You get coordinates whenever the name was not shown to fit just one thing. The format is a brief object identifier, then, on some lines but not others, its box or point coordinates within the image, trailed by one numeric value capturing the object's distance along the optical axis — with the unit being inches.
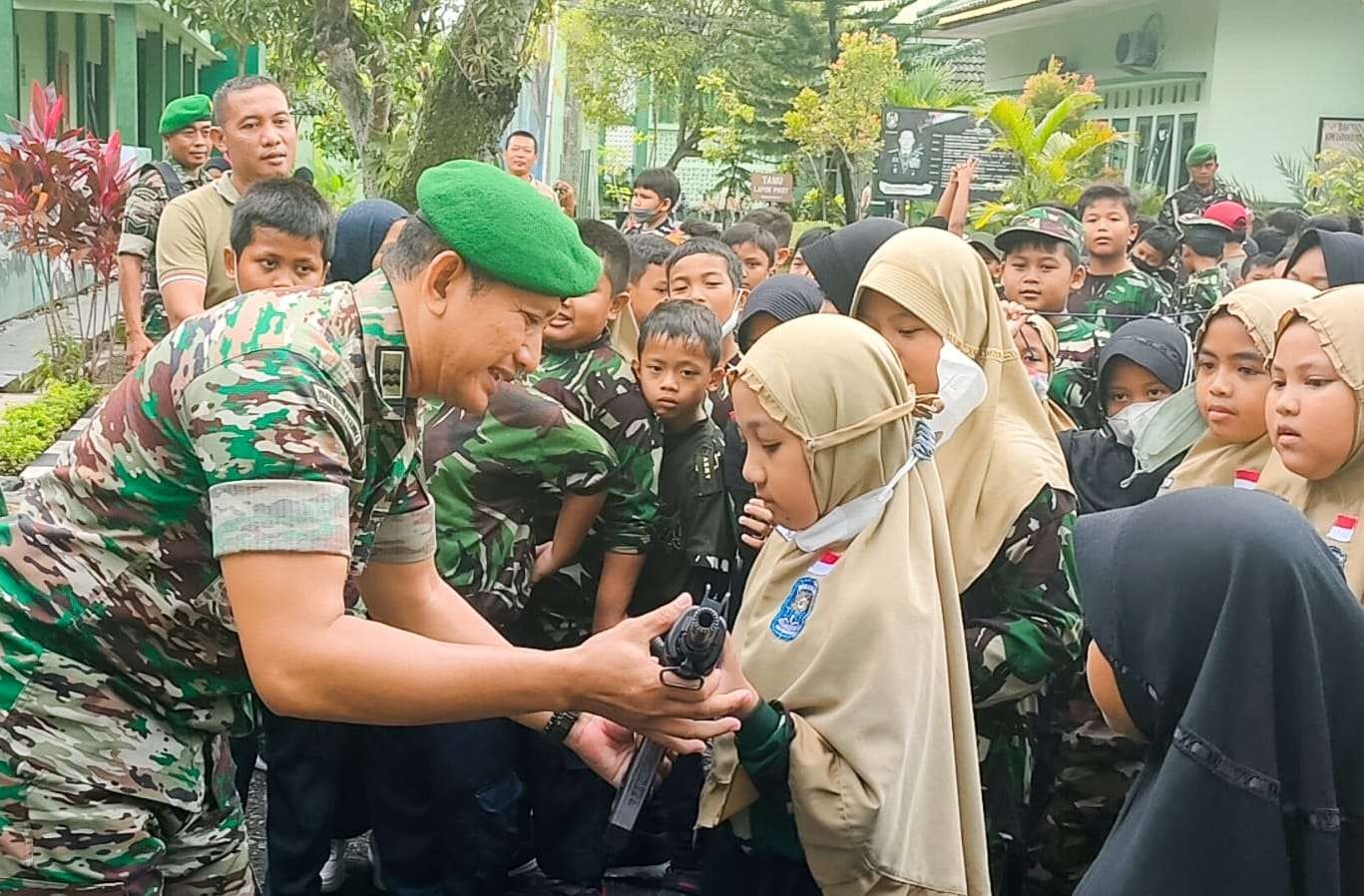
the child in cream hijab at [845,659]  97.9
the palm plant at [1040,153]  668.7
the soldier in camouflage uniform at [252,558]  76.7
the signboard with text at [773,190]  707.4
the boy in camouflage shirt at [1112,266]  235.5
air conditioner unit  895.1
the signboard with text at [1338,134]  789.7
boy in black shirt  155.3
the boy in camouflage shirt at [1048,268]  200.4
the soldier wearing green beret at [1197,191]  438.0
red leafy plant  406.6
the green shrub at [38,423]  318.3
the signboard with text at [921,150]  590.9
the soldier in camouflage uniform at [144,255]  258.4
